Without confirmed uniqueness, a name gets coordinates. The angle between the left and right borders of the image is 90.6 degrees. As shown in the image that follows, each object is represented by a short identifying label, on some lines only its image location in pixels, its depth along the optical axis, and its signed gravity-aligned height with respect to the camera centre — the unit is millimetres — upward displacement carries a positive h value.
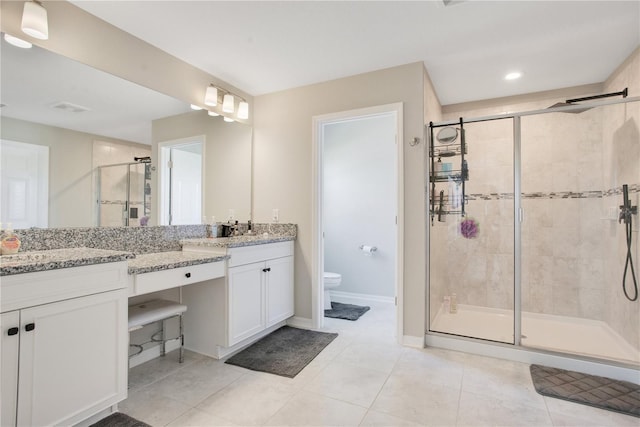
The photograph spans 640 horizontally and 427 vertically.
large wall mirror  1808 +503
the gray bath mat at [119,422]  1696 -1121
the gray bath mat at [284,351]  2365 -1127
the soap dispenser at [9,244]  1653 -150
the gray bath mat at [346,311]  3591 -1132
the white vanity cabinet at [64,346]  1352 -623
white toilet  3828 -825
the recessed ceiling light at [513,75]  2977 +1352
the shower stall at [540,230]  2633 -125
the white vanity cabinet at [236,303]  2480 -728
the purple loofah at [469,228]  3398 -121
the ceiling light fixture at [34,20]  1705 +1066
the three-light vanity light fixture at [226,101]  2879 +1118
